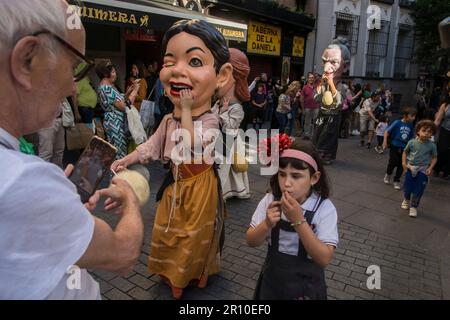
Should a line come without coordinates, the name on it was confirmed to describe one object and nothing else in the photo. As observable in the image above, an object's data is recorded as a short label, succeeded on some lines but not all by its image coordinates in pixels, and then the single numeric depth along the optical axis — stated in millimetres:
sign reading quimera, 5000
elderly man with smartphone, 851
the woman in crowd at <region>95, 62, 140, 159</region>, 4672
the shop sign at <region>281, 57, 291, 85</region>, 14315
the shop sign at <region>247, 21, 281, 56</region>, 12602
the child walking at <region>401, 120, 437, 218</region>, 4773
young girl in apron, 1854
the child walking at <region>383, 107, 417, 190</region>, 5895
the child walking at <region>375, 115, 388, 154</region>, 8430
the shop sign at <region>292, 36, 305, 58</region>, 14758
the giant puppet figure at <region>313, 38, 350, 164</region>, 6535
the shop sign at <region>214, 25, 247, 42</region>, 7020
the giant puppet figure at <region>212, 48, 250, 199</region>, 3226
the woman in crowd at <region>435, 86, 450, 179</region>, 6684
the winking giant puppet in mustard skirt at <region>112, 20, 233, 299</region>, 2484
